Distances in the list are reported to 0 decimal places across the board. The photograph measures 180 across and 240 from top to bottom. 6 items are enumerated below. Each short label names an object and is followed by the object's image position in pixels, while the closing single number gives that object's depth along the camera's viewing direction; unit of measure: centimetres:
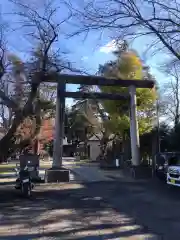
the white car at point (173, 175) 764
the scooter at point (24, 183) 737
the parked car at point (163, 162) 960
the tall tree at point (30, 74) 894
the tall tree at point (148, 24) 608
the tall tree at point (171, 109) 2040
